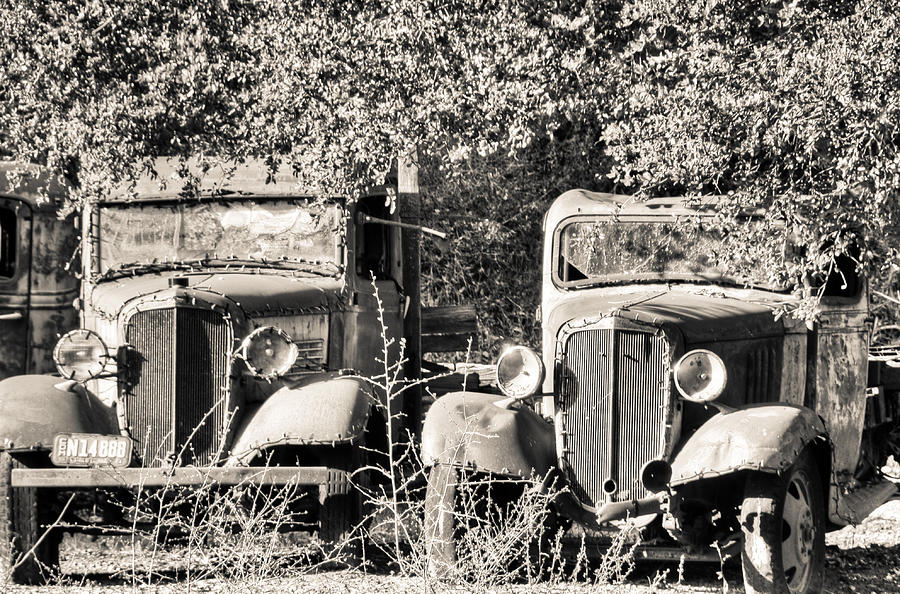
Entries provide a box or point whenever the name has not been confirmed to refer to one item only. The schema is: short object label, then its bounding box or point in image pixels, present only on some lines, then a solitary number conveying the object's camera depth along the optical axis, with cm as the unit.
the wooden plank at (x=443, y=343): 2283
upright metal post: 1852
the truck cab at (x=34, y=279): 2139
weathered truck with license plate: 1381
